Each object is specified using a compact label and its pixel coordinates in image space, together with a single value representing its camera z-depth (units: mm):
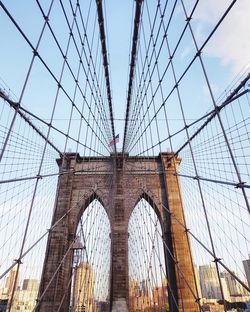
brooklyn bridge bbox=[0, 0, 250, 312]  10230
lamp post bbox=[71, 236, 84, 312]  10867
